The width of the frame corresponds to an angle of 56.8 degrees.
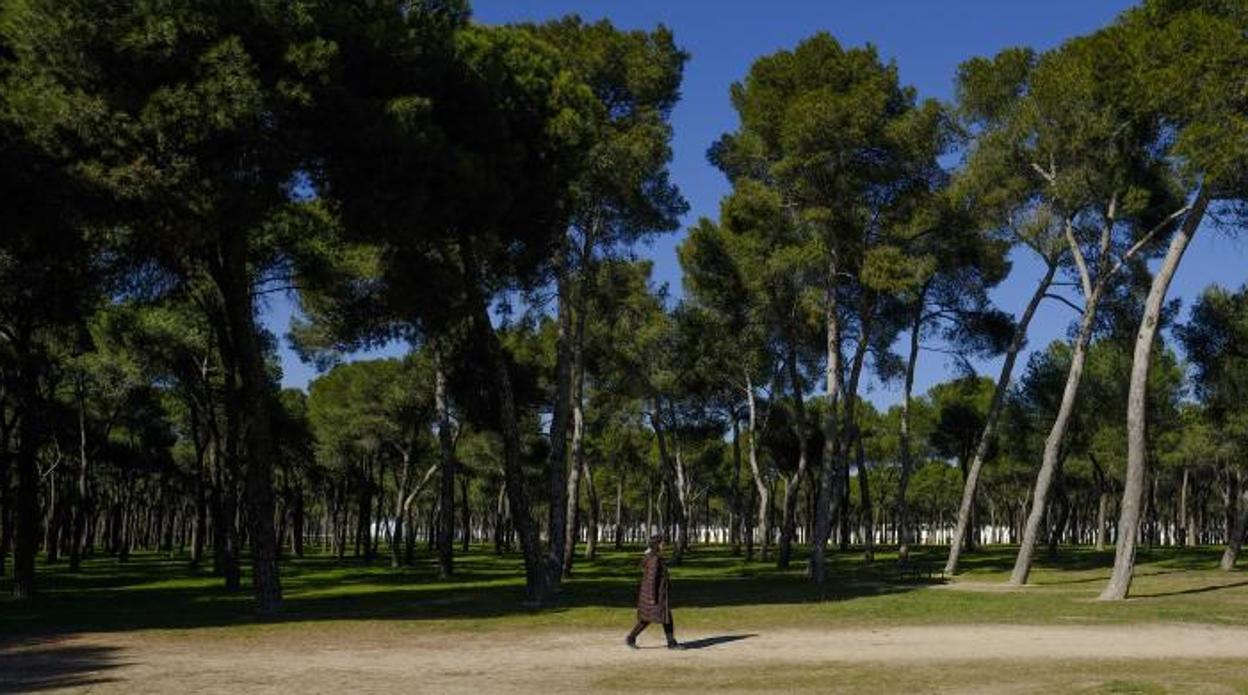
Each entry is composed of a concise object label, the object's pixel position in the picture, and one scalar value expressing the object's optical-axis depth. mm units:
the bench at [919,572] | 33734
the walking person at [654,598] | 16156
